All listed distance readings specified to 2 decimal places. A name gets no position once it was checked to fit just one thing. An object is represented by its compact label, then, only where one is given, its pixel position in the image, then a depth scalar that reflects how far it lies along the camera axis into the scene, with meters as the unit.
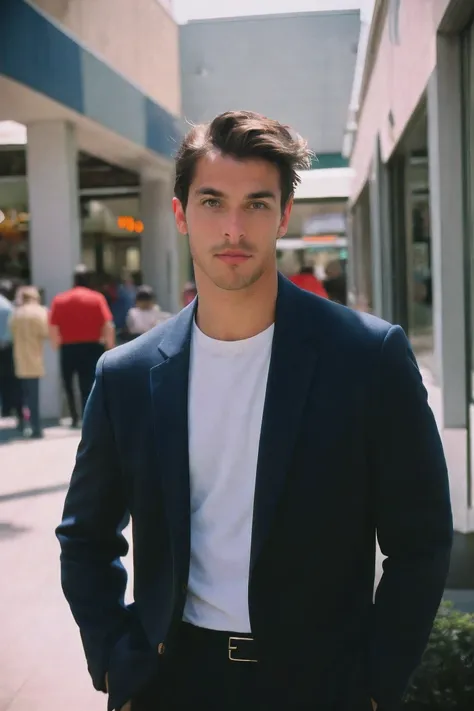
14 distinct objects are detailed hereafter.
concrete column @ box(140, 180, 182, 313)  19.36
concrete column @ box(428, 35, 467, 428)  5.26
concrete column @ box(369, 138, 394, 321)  10.77
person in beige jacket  10.77
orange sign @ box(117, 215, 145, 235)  20.18
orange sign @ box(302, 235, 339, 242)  25.30
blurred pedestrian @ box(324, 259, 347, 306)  13.37
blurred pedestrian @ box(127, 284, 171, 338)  11.88
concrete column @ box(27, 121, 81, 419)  12.84
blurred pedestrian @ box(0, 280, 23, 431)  11.37
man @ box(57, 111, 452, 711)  1.81
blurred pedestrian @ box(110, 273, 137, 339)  15.12
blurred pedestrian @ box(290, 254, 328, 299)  10.83
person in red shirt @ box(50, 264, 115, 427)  10.78
